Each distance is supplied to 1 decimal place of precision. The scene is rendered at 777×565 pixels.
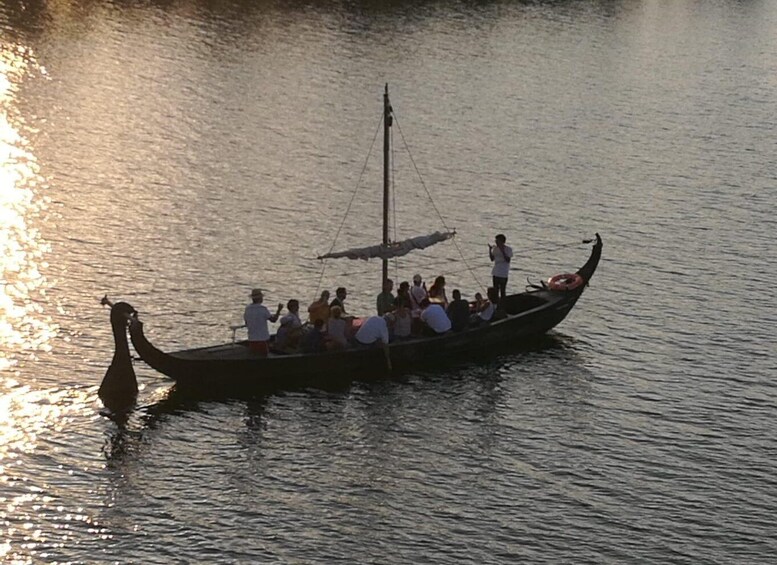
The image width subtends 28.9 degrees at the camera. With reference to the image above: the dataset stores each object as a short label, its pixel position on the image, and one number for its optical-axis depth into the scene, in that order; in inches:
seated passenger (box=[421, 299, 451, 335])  1877.5
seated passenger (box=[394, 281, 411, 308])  1887.4
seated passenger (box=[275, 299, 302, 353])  1797.5
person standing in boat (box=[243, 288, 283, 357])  1742.1
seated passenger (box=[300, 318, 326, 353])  1792.6
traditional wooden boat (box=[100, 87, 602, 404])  1715.1
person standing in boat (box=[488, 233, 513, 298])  2009.1
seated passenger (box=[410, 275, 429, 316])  1918.1
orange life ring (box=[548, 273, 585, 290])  2034.9
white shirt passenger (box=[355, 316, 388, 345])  1818.4
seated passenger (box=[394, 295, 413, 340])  1866.4
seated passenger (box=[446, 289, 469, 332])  1897.1
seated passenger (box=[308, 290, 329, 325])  1833.2
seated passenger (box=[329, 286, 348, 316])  1824.6
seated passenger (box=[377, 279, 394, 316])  1894.7
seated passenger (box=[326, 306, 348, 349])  1804.9
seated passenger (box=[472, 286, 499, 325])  1930.4
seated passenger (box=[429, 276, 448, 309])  1952.5
